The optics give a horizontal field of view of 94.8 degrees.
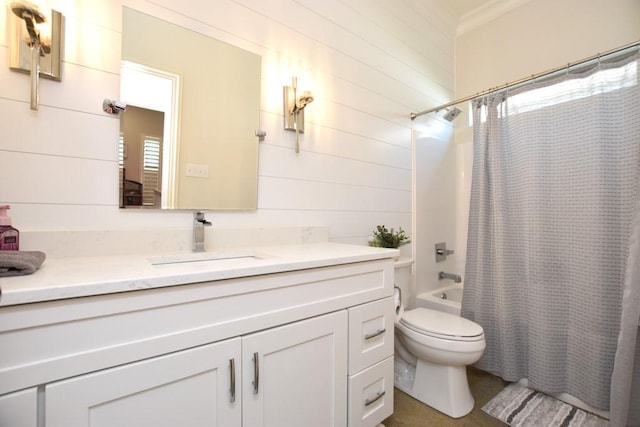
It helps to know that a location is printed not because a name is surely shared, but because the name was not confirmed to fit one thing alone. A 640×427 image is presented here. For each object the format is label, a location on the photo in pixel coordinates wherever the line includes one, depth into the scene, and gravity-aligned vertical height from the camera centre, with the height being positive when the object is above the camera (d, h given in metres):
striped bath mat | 1.47 -1.01
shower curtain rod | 1.44 +0.84
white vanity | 0.62 -0.35
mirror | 1.18 +0.43
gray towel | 0.69 -0.12
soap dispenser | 0.88 -0.06
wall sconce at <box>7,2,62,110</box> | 0.95 +0.57
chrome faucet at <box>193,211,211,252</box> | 1.26 -0.07
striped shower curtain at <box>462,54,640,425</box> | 1.48 -0.04
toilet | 1.49 -0.71
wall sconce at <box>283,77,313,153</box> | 1.59 +0.60
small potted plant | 1.86 -0.14
